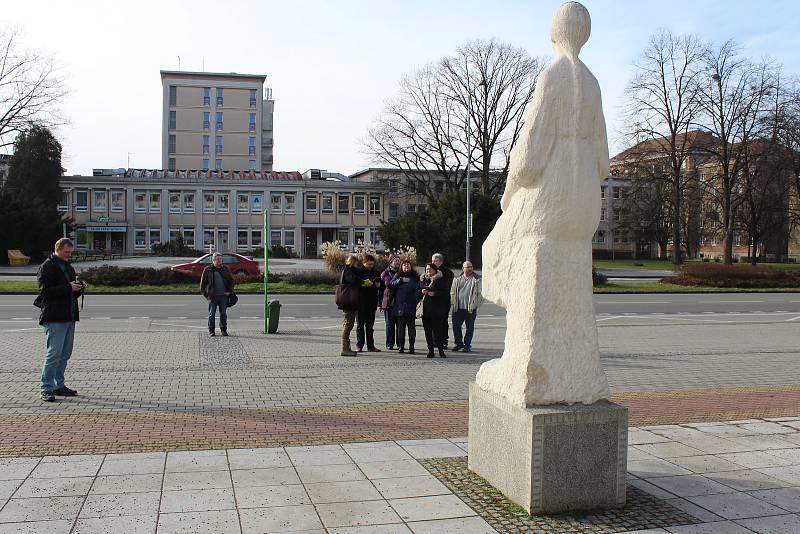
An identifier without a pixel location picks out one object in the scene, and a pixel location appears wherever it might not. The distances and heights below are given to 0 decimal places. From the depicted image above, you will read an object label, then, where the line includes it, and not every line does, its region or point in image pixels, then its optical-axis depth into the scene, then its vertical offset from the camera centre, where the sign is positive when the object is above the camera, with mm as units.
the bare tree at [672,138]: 51750 +7790
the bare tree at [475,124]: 58062 +9469
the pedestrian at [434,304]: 13086 -1104
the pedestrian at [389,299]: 14281 -1105
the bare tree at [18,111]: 47500 +7943
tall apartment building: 93125 +15058
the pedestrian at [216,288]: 15461 -1025
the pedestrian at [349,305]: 12922 -1108
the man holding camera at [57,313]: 8703 -917
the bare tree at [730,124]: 47438 +8139
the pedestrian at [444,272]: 13544 -528
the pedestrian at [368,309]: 13695 -1258
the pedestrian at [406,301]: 13680 -1085
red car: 35094 -1236
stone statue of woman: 5176 +85
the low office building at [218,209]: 71938 +3023
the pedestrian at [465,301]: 13766 -1068
